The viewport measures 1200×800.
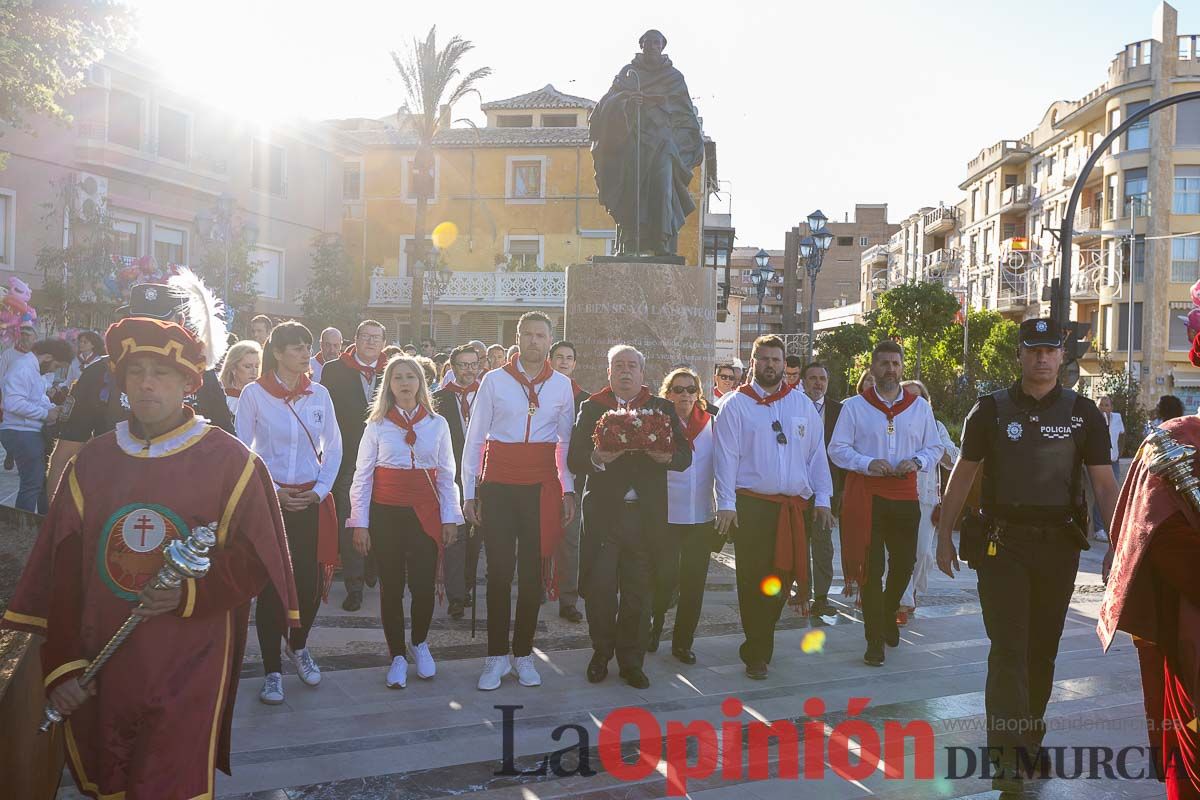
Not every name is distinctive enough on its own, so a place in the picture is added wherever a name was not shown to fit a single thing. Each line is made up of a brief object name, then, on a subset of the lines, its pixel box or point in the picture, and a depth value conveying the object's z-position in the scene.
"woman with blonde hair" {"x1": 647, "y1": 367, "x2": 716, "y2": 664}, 7.20
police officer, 4.91
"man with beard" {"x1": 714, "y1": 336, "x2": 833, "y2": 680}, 6.93
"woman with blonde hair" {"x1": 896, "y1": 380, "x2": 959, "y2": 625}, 8.67
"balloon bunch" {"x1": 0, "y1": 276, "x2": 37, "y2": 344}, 10.32
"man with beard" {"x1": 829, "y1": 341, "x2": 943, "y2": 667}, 7.52
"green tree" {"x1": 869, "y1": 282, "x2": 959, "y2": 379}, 38.09
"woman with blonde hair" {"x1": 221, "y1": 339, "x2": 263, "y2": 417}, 7.38
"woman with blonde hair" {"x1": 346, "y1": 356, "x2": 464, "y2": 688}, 6.45
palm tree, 34.84
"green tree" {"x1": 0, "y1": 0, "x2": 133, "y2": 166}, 16.52
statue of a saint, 11.13
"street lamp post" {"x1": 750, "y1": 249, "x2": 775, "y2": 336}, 26.83
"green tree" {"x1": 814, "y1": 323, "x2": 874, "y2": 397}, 36.94
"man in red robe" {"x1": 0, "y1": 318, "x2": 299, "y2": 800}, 3.19
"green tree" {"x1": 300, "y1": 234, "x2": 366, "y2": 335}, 38.41
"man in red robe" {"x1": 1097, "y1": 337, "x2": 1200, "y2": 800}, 3.32
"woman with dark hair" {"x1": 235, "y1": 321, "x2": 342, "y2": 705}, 6.24
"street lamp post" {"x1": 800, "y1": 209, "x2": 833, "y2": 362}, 21.69
